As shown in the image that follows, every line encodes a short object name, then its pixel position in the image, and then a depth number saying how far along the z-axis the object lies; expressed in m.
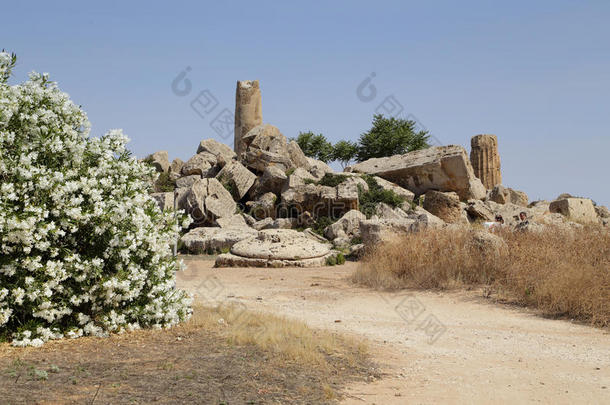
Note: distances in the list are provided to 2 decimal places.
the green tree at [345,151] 44.75
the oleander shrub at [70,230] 6.25
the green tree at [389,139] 41.97
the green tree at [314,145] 45.34
